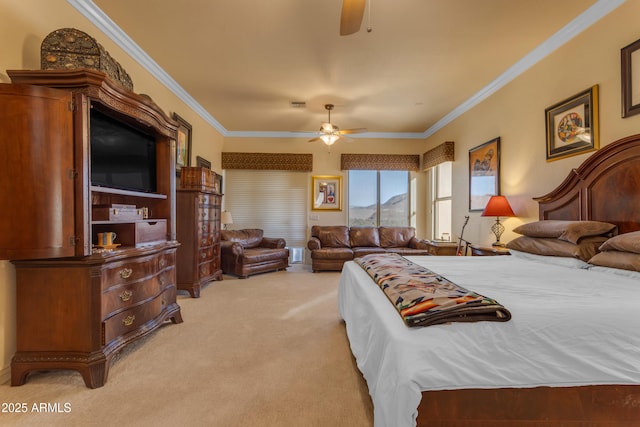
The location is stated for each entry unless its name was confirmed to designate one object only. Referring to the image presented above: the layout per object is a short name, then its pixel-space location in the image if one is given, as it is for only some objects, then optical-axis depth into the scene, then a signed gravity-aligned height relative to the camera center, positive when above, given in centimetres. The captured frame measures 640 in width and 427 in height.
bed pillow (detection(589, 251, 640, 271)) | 186 -31
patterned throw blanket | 122 -40
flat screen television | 221 +48
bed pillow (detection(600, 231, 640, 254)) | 188 -20
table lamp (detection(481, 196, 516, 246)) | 352 +6
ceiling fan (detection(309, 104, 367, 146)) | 469 +129
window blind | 658 +26
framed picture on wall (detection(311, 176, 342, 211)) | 659 +44
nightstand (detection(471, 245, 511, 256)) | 328 -44
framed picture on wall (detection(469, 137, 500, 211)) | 400 +58
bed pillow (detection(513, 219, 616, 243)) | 231 -13
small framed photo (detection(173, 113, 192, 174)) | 433 +105
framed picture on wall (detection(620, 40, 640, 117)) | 227 +106
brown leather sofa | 558 -60
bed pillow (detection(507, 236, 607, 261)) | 227 -28
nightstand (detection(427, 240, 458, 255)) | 480 -57
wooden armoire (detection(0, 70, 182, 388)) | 171 -12
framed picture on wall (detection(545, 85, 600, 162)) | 264 +84
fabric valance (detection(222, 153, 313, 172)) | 642 +112
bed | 109 -59
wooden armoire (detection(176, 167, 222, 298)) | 397 -21
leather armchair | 504 -72
